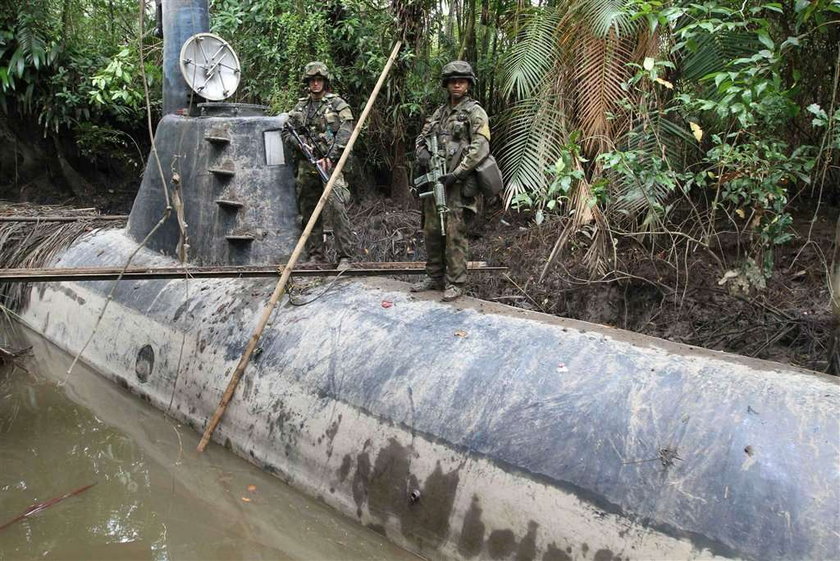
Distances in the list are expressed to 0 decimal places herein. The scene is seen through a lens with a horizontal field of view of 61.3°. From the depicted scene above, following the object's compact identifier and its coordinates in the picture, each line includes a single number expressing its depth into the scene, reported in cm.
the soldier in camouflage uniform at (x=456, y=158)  566
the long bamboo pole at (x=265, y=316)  602
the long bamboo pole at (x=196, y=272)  597
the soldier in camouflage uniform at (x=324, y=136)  719
